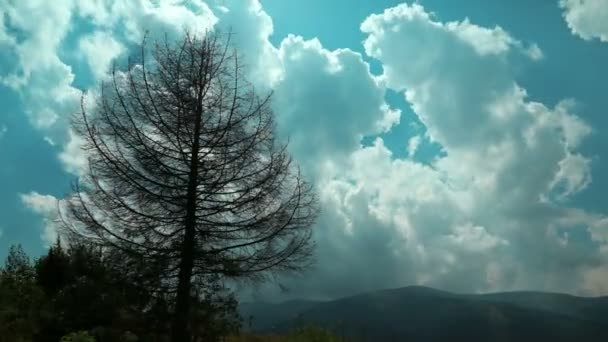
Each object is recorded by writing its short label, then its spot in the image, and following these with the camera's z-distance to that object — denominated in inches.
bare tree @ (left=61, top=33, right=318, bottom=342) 573.0
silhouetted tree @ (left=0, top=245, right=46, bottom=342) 581.3
